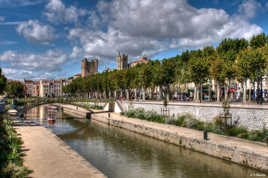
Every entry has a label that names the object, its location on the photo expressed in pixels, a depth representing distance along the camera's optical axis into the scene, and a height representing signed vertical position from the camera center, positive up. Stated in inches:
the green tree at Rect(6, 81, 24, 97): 4394.7 +84.5
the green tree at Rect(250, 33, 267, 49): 1557.2 +326.2
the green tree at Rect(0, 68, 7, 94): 1894.3 +71.1
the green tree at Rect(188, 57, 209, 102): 1547.7 +138.6
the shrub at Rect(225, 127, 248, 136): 948.5 -158.6
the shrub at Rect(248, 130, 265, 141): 844.0 -157.5
